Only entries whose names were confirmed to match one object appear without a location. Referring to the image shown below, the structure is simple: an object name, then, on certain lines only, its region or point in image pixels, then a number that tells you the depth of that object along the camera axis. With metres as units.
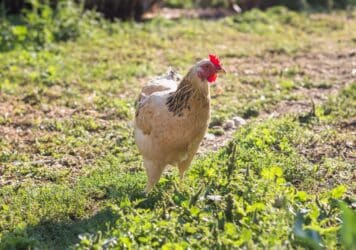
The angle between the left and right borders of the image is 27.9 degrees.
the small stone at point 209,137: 7.38
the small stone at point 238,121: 7.80
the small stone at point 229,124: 7.71
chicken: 5.39
